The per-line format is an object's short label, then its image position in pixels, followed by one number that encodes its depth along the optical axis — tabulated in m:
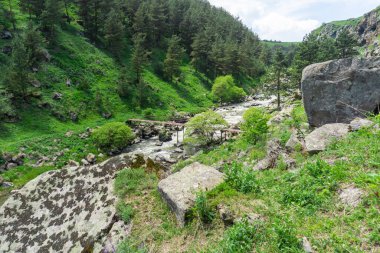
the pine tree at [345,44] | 82.88
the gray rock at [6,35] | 59.28
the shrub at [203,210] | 8.08
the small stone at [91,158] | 40.28
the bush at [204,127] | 42.28
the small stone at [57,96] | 53.56
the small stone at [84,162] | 38.46
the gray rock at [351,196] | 7.18
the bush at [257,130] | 27.38
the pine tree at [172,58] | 79.44
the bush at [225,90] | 78.69
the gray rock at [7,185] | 31.70
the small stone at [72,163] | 35.32
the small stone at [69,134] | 45.79
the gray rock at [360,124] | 12.80
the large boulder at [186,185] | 8.55
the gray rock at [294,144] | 15.45
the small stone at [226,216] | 7.71
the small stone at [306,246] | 5.97
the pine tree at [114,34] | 74.31
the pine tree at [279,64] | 61.45
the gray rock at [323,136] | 13.06
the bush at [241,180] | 9.03
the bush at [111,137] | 44.00
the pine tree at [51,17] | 64.62
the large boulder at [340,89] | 18.91
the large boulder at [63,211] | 9.00
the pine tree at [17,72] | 46.10
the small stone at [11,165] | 35.33
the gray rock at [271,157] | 14.00
